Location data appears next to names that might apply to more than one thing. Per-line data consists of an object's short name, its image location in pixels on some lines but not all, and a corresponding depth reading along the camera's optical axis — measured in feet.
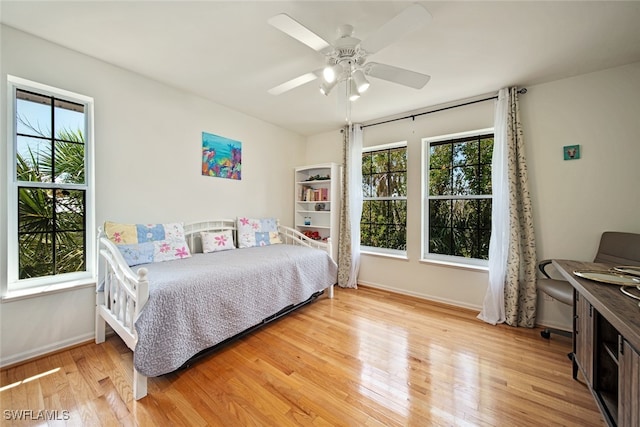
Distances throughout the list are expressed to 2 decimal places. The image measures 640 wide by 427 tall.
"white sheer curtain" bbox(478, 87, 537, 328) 7.93
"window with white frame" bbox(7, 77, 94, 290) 5.97
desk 3.05
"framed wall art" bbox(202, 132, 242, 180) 9.53
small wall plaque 7.47
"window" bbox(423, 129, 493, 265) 9.36
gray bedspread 4.90
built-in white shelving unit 12.16
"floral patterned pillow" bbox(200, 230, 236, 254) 9.07
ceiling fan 4.12
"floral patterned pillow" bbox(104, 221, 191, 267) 6.81
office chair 6.28
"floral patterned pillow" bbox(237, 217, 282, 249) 10.22
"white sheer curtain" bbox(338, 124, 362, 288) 11.61
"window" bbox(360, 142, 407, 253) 11.21
